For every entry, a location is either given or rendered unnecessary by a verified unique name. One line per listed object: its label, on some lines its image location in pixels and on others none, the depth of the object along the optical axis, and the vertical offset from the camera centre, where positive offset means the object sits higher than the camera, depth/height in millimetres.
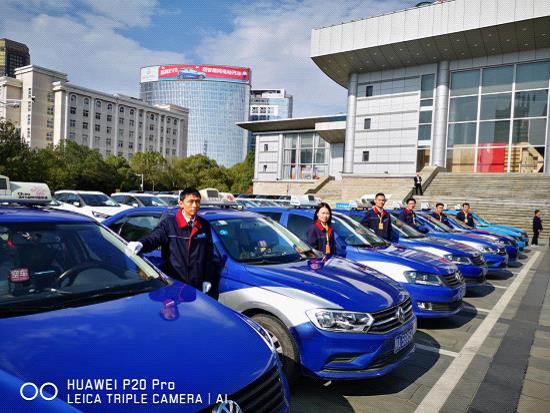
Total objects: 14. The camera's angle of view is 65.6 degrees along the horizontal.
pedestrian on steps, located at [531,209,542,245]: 19297 -1274
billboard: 136000 +35575
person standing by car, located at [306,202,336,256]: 5836 -598
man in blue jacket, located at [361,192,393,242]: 7832 -520
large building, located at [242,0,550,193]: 32562 +9458
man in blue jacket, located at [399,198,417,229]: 10142 -527
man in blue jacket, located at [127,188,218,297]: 4055 -597
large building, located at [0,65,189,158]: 84312 +13478
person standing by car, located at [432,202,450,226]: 12469 -615
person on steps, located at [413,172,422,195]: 29181 +581
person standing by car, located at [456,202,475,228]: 14506 -728
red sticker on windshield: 2660 -629
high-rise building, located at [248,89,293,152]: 147000 +28606
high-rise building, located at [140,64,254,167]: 135500 +26988
